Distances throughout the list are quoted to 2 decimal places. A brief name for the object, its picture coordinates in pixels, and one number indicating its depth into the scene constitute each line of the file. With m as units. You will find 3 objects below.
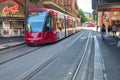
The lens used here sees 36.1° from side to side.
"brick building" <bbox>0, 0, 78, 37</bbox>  22.29
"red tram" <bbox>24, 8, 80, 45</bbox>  14.71
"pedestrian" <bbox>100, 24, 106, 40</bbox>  19.20
